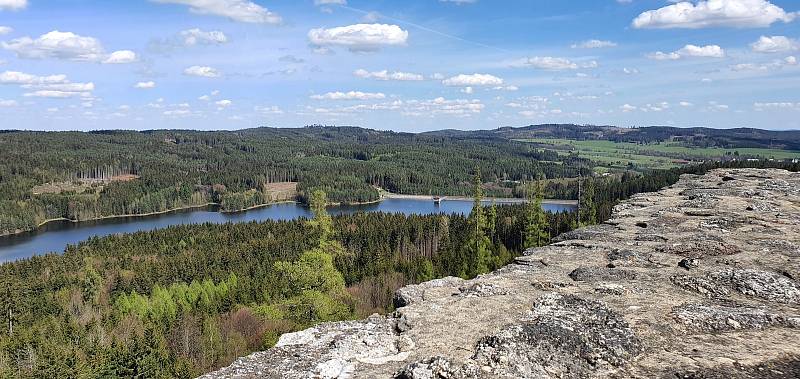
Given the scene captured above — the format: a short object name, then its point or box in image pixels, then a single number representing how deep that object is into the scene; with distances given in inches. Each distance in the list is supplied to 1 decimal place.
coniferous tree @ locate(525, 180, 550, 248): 3230.8
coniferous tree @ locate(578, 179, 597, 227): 3580.2
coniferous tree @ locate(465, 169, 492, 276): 2787.9
